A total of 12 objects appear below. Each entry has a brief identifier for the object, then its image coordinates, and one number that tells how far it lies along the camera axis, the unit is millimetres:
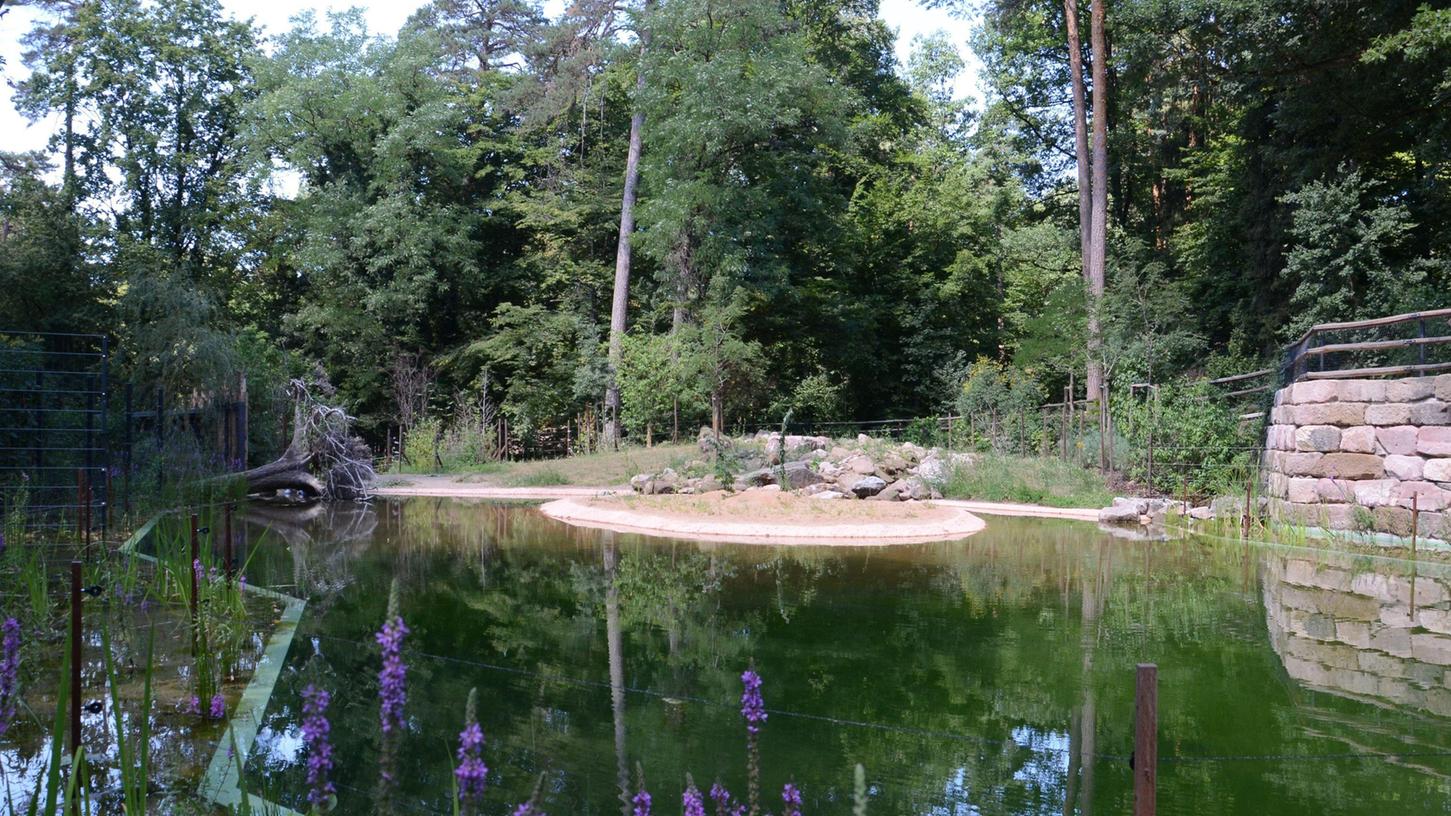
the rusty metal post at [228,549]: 6223
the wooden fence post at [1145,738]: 2744
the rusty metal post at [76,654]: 3344
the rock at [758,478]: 15453
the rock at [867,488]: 15070
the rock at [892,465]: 16484
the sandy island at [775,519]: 12531
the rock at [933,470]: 16531
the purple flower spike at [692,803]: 2516
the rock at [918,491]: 15398
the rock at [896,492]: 15078
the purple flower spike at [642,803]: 2625
